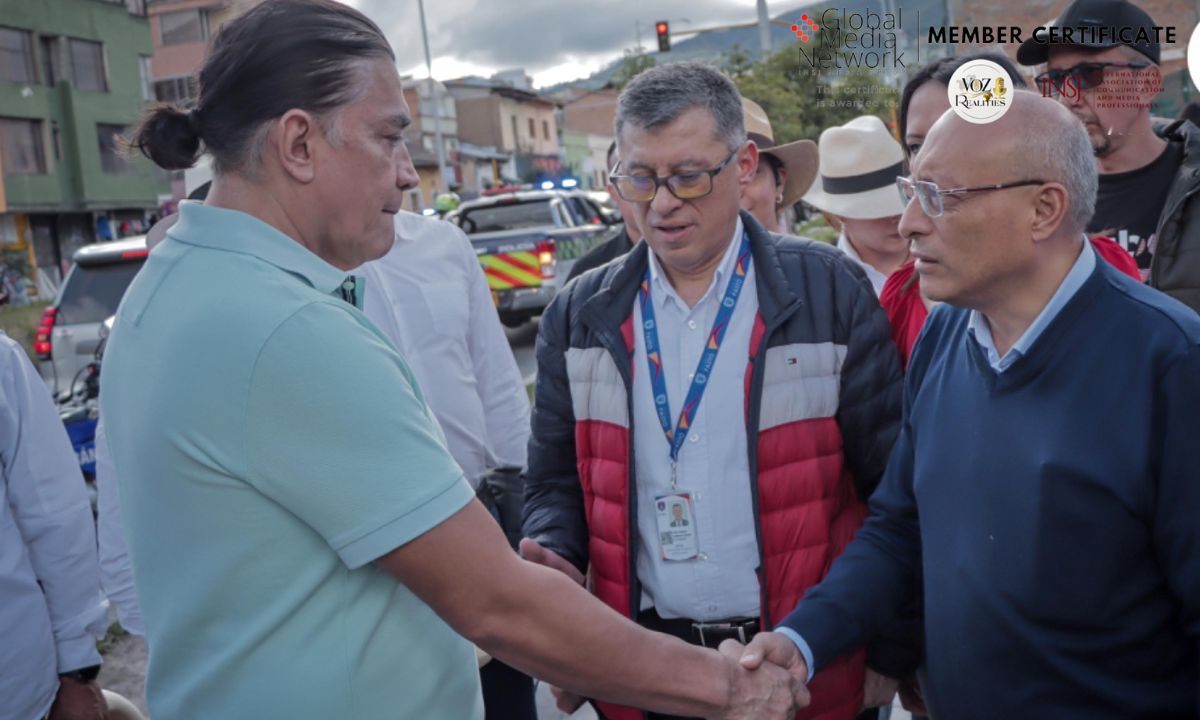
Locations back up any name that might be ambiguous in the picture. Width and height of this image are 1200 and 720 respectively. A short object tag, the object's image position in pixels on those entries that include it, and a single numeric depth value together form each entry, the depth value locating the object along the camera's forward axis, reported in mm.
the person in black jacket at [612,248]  5364
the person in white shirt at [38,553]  3012
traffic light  24859
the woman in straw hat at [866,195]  4324
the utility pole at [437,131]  45062
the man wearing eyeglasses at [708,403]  2799
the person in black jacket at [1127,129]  3652
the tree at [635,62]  33188
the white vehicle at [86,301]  10195
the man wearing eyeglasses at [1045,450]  2070
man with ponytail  1766
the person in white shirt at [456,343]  3734
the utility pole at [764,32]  24897
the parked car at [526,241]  15648
